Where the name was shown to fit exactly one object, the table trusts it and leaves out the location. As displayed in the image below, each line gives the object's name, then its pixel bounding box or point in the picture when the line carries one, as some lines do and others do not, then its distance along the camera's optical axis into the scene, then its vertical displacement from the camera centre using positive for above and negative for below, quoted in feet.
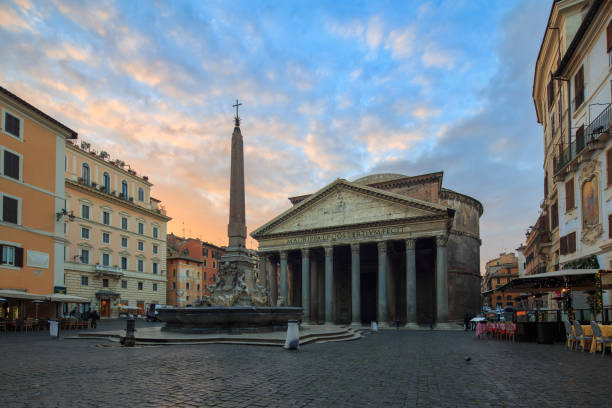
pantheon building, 108.88 -0.25
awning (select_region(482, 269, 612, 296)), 49.22 -3.87
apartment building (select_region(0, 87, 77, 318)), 76.69 +9.12
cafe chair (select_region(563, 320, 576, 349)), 45.25 -8.48
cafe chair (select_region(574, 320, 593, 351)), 42.49 -8.20
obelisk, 55.62 +6.43
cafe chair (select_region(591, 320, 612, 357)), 38.45 -7.53
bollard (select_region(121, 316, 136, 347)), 44.01 -8.23
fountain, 50.88 -5.88
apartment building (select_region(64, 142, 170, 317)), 121.60 +4.19
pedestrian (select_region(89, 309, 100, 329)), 85.15 -12.78
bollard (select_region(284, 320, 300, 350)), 40.86 -7.71
